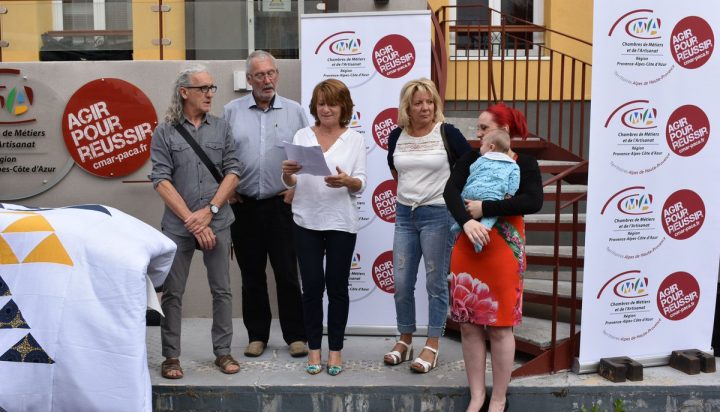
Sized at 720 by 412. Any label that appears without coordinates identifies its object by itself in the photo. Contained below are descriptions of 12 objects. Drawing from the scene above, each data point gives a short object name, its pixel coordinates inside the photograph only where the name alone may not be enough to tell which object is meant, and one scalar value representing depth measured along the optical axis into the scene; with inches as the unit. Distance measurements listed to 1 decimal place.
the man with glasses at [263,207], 185.6
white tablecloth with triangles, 133.0
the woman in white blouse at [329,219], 171.3
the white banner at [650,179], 164.6
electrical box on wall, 226.8
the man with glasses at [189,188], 168.7
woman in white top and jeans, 171.3
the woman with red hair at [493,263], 147.4
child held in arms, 147.4
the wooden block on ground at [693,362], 173.0
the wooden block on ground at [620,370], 166.1
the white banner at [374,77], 201.2
